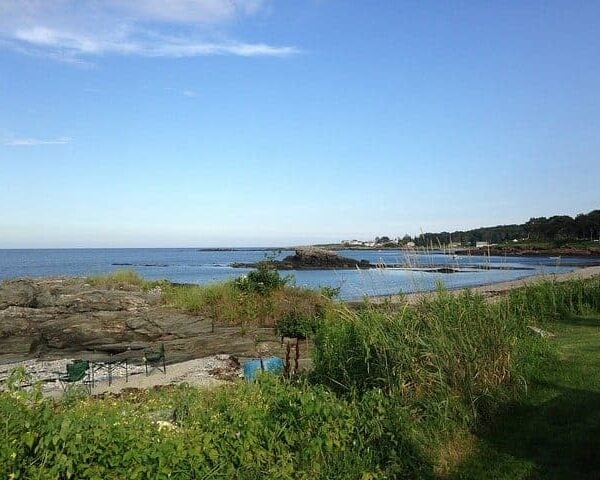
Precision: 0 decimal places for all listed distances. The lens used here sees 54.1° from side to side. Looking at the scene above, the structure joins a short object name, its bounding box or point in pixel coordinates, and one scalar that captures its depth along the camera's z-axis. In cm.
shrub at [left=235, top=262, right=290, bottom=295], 1827
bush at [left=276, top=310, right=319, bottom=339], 1222
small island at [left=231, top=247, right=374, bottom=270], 6256
